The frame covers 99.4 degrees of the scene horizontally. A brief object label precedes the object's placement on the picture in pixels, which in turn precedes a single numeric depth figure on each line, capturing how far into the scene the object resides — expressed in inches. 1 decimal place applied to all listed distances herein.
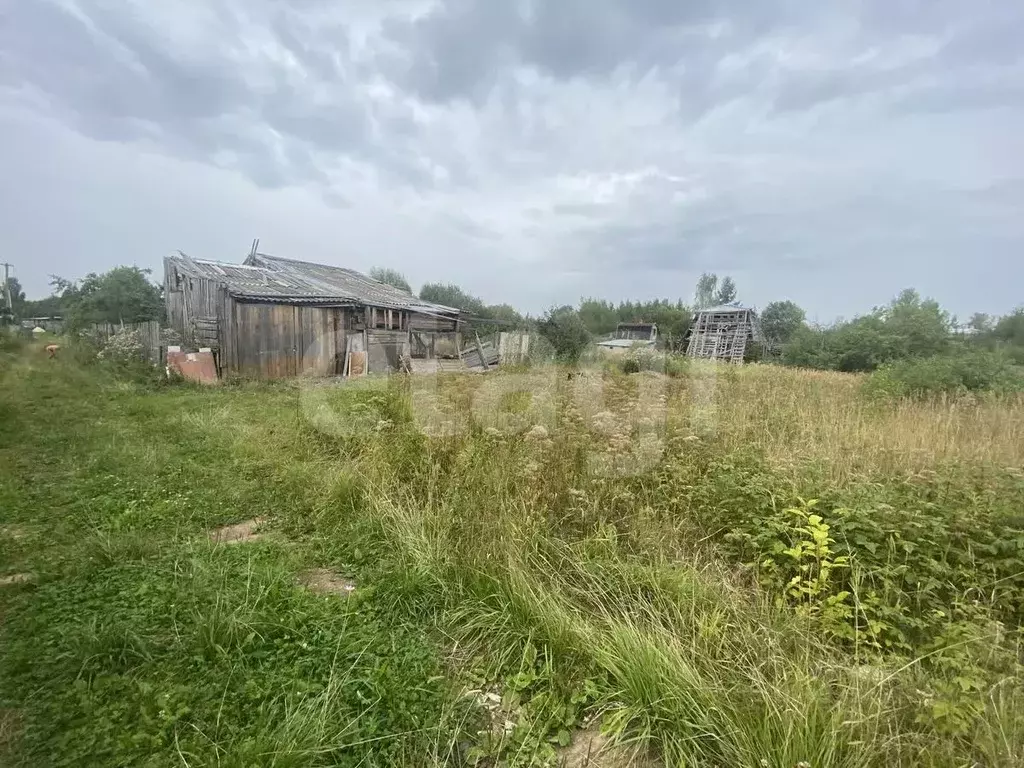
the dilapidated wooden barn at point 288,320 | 470.3
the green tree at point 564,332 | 691.4
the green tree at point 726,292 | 1817.2
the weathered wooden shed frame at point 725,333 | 1028.5
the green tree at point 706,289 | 1845.7
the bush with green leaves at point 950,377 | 279.6
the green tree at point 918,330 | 563.2
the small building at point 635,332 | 1279.5
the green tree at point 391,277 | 1326.5
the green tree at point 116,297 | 766.5
